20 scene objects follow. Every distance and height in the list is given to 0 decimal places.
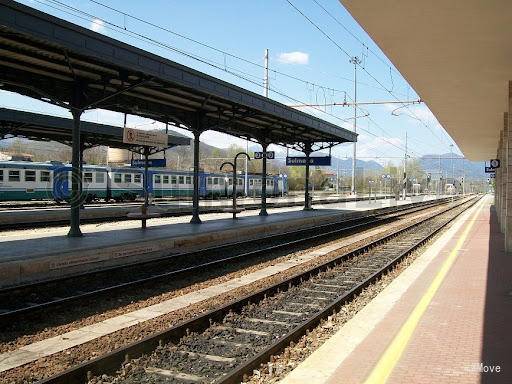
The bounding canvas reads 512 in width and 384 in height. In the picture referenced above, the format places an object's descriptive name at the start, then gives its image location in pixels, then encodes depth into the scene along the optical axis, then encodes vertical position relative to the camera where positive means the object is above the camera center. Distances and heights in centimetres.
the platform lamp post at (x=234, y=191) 1926 -21
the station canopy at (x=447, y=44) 662 +239
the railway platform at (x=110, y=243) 973 -145
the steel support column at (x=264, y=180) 2272 +29
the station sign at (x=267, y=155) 2220 +143
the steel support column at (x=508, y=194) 1354 -17
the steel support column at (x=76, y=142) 1237 +107
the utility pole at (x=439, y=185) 7575 +42
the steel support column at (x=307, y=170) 2639 +89
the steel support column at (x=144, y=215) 1486 -86
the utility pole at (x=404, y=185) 5189 +20
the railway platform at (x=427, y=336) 474 -173
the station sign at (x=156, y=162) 2444 +113
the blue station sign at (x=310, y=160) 2611 +138
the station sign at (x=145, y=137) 1451 +146
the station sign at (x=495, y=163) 1989 +98
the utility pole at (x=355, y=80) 4982 +1049
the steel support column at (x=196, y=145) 1767 +144
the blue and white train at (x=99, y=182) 3109 +22
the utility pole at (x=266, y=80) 2930 +650
